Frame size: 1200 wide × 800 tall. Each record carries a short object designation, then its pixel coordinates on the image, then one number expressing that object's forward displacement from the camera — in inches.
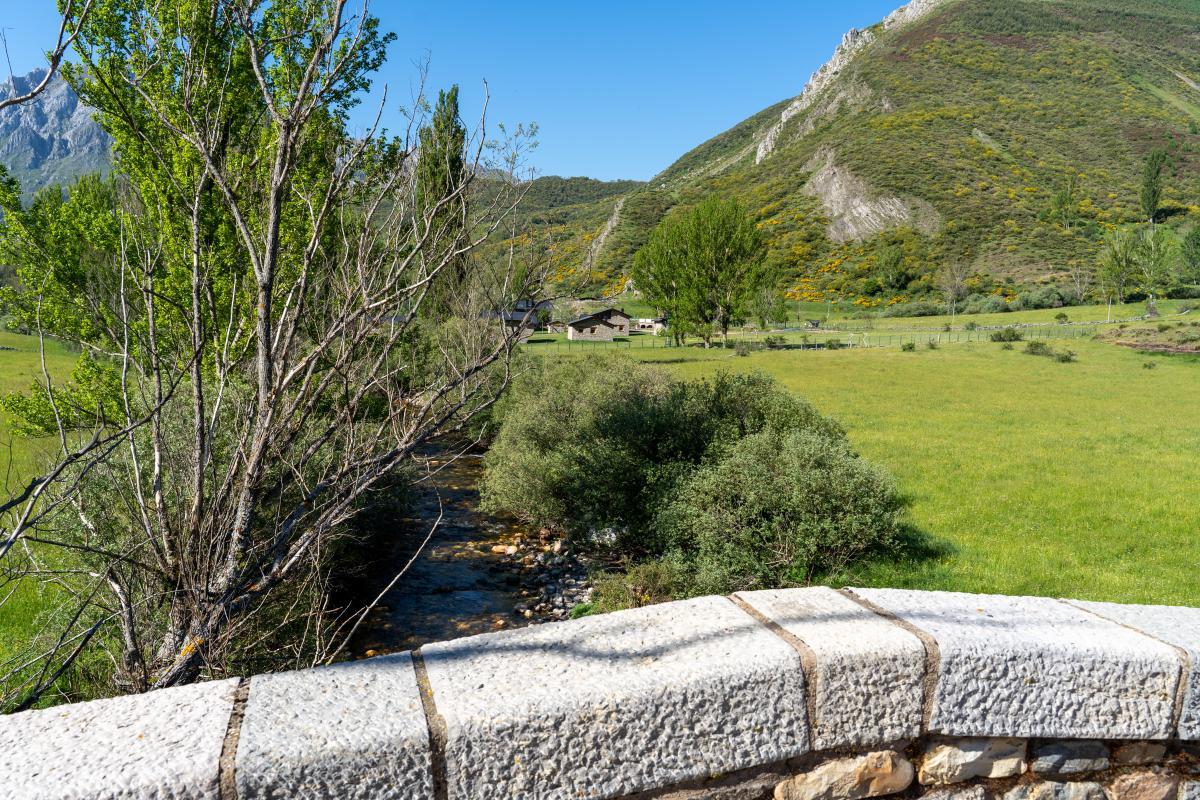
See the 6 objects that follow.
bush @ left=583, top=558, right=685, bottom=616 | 297.4
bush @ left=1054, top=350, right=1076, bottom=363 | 1192.2
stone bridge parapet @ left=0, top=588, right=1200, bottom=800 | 62.9
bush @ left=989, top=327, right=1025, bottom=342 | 1496.9
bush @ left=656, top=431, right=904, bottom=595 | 287.6
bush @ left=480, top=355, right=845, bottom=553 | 378.6
